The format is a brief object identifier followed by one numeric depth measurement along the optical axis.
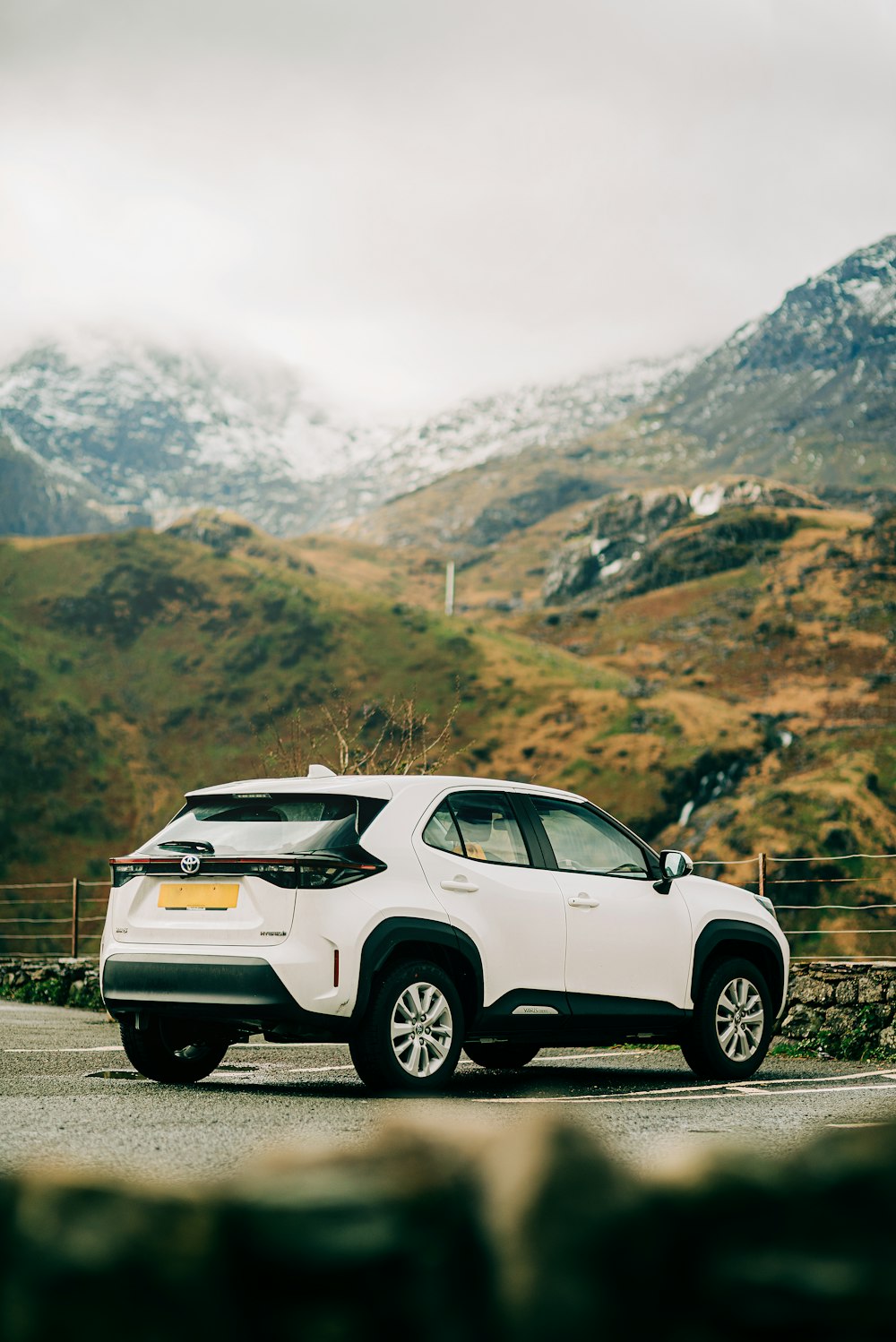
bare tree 19.67
